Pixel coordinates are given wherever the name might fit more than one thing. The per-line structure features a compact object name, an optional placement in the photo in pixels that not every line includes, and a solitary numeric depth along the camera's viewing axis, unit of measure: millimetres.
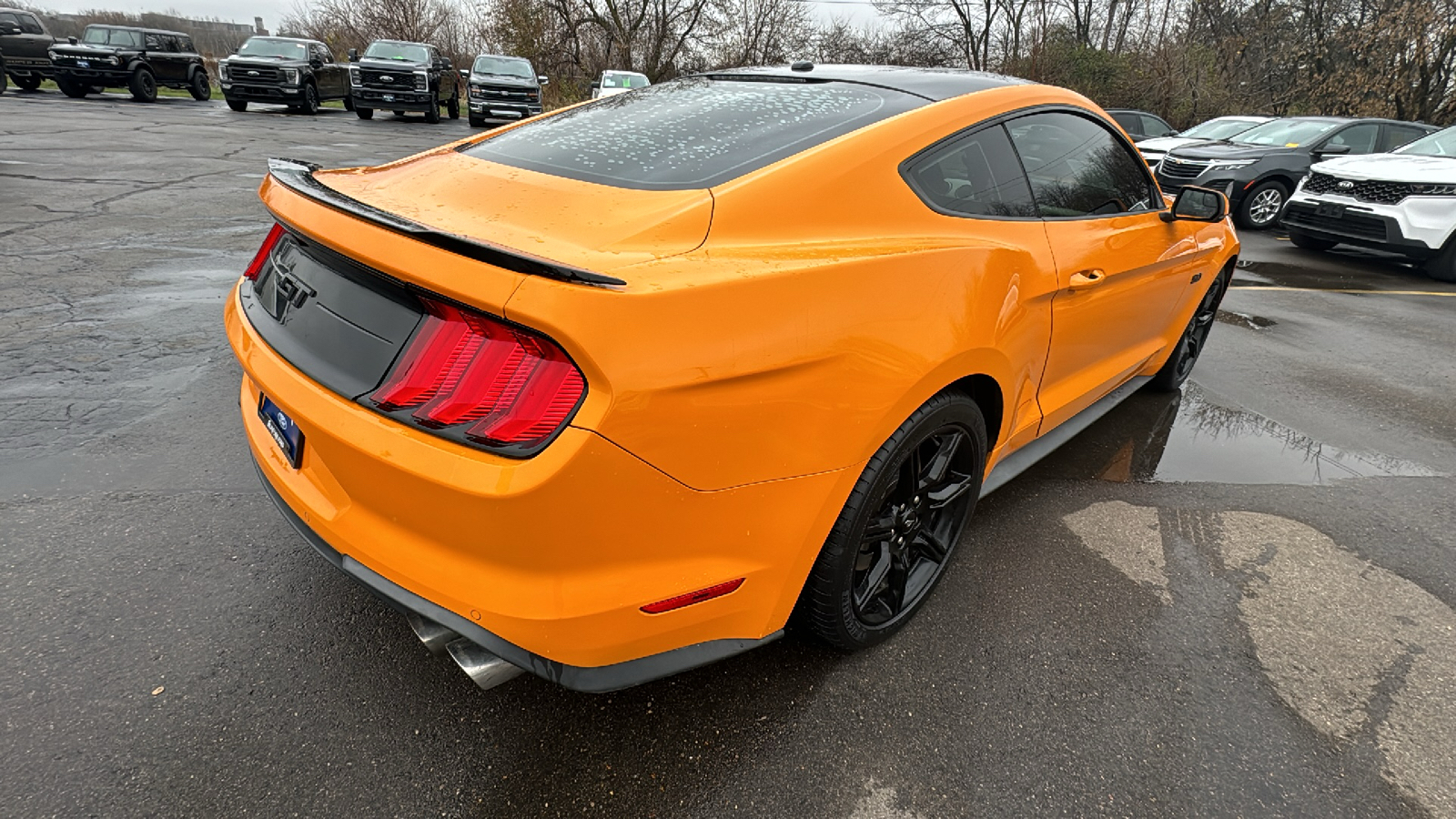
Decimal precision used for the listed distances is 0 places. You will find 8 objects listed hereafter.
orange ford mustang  1403
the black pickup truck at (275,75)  18594
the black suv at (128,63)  19062
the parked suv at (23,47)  19344
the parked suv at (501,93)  19203
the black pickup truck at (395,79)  18672
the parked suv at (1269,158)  10484
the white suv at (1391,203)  8117
